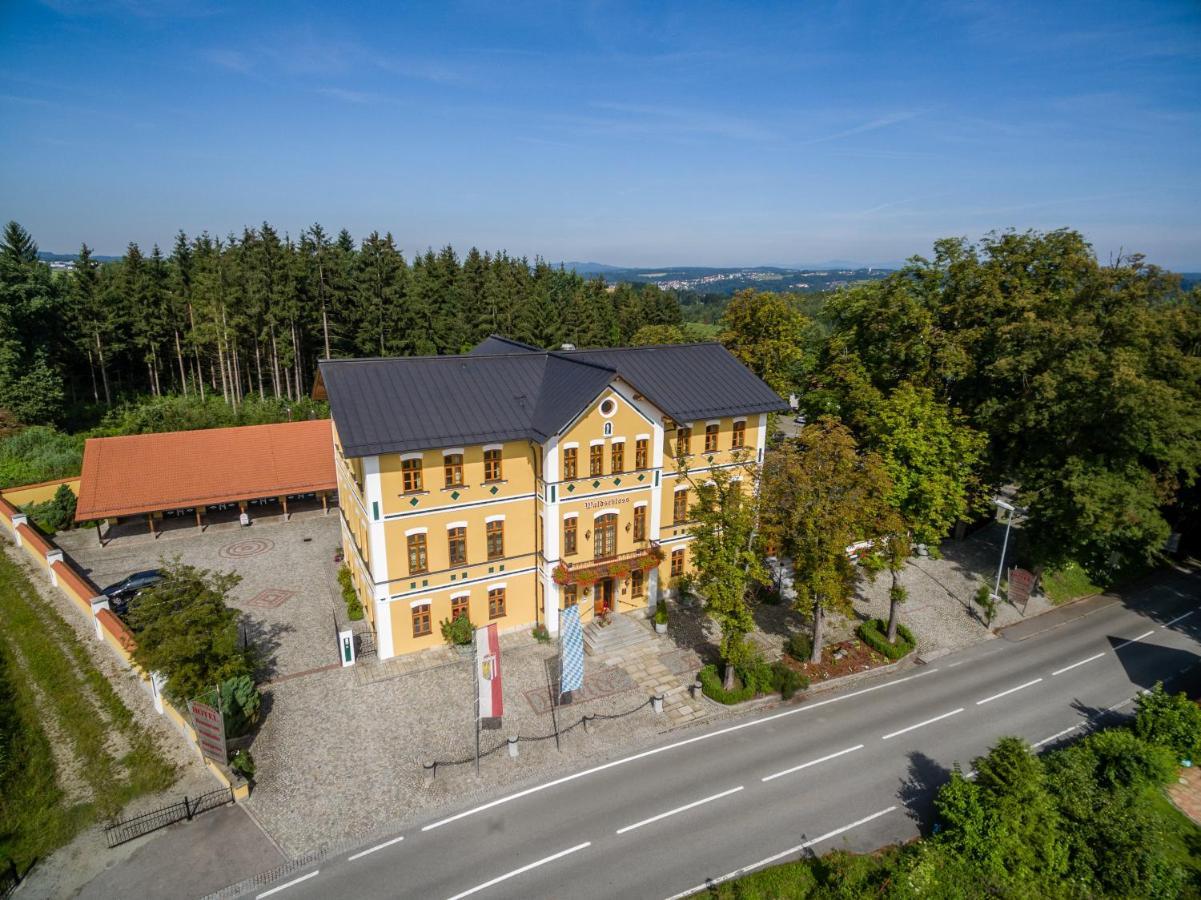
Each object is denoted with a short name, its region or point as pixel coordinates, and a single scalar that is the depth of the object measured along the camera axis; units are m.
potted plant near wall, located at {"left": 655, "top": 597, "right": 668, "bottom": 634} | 29.56
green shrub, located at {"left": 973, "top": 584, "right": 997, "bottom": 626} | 31.70
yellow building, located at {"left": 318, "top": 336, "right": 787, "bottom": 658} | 26.06
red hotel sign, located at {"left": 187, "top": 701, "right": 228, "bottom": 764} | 19.22
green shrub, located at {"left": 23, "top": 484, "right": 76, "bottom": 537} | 38.91
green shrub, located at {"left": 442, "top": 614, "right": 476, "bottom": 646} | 27.59
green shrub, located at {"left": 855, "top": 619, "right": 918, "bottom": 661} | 28.62
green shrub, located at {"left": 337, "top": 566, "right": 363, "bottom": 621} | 30.31
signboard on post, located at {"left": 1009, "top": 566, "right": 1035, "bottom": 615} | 34.06
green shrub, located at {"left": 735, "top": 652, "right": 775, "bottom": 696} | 25.44
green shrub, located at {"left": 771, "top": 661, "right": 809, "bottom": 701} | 25.45
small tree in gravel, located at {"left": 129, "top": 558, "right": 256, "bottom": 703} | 21.03
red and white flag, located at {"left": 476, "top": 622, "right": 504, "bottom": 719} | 21.28
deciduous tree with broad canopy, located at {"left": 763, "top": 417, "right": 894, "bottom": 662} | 24.09
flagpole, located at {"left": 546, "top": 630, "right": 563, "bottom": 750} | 24.03
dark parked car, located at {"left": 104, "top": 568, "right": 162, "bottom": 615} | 30.34
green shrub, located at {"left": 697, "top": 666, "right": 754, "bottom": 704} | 25.09
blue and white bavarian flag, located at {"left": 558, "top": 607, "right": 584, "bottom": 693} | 23.80
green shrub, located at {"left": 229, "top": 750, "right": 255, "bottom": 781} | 20.27
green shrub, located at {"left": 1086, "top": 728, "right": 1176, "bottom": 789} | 20.41
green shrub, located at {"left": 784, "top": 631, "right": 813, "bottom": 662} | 27.86
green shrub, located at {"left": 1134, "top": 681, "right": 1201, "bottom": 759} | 22.58
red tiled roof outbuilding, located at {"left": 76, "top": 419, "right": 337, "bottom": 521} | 37.91
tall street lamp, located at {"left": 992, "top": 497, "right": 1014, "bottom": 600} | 31.20
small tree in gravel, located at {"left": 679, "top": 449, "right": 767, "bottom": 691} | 23.94
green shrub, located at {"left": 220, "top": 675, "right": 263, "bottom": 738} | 21.77
